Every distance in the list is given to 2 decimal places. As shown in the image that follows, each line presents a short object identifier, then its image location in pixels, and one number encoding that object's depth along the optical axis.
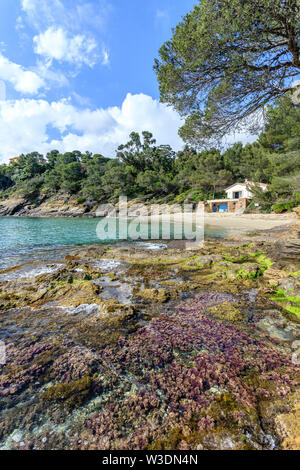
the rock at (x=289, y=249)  7.64
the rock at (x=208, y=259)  9.14
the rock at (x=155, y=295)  5.84
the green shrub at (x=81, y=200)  73.69
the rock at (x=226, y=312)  4.62
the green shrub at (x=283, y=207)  28.61
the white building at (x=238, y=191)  41.22
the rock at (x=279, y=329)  3.88
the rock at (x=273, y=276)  6.22
